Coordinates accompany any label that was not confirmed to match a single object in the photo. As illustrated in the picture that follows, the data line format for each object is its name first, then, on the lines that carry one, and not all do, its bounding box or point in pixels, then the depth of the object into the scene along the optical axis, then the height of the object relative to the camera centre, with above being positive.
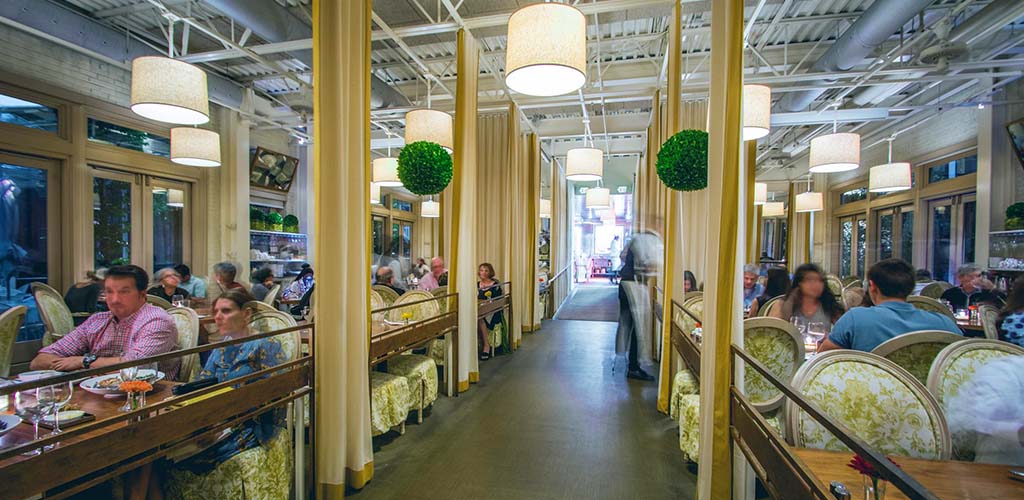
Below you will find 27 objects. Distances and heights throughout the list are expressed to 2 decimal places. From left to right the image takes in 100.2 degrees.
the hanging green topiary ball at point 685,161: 3.71 +0.71
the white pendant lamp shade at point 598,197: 11.08 +1.16
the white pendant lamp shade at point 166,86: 3.06 +1.12
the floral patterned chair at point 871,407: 1.66 -0.66
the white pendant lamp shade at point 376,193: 8.66 +0.97
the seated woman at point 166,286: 4.85 -0.54
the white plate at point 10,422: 1.52 -0.67
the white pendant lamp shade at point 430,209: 9.80 +0.74
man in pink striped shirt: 2.41 -0.55
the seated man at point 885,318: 2.39 -0.42
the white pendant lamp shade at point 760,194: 8.95 +1.04
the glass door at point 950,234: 6.73 +0.17
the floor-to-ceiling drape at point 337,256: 2.50 -0.09
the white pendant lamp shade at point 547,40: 2.56 +1.23
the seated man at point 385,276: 6.36 -0.53
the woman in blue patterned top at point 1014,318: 2.59 -0.46
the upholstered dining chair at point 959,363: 1.89 -0.53
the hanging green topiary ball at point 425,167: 4.00 +0.69
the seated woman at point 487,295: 5.82 -0.74
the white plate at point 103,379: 2.05 -0.73
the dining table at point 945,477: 1.30 -0.75
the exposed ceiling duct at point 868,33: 3.83 +2.11
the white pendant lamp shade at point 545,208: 11.37 +0.90
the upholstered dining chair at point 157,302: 4.15 -0.61
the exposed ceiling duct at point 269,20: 4.06 +2.23
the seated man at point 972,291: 4.81 -0.55
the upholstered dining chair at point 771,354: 2.59 -0.68
